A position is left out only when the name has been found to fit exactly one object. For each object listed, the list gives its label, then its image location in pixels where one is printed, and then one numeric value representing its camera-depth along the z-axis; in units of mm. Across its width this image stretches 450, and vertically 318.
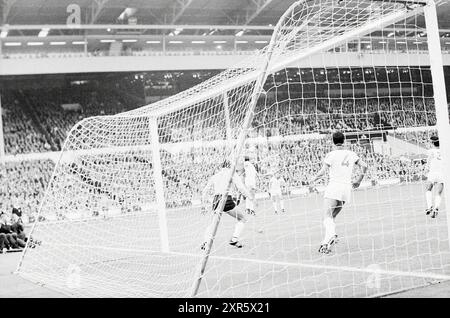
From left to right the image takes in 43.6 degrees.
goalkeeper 9094
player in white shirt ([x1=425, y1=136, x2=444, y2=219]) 11320
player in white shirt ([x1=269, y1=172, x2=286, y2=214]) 17312
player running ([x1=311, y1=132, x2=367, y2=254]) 7711
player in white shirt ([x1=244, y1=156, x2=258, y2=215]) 13578
